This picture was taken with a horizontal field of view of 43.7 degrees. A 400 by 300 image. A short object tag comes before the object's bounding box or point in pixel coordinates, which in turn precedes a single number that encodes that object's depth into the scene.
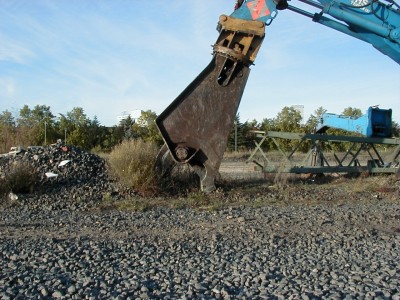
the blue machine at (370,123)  16.45
